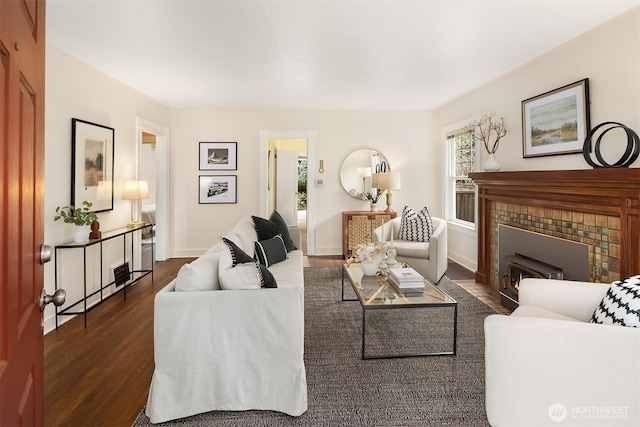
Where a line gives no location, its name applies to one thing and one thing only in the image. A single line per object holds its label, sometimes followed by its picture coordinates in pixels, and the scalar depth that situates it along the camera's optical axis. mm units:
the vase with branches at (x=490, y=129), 4078
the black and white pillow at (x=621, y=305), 1496
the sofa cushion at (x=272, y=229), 3881
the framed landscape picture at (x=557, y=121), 3021
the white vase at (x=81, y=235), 3152
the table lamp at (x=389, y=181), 5527
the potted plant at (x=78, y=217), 3070
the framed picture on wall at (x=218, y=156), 5777
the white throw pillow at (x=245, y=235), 3177
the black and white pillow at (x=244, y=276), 1939
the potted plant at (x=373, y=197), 5817
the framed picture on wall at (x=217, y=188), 5816
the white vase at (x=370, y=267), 3121
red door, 718
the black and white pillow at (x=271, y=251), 3383
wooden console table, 5715
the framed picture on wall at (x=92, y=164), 3342
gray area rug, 1851
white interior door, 7266
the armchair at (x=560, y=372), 1361
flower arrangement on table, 3123
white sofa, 1823
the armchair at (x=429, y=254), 4117
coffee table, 2424
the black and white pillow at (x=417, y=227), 4598
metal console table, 3098
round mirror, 5926
